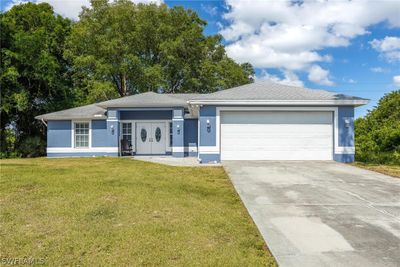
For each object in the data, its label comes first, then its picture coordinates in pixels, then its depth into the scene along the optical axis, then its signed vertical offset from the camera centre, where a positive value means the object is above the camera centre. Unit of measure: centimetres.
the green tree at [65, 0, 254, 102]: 2650 +707
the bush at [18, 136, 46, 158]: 2153 -119
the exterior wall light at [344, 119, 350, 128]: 1409 +39
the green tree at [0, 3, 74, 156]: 2139 +435
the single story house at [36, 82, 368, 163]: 1400 +27
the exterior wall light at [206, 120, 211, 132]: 1403 +32
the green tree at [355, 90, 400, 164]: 1625 -7
